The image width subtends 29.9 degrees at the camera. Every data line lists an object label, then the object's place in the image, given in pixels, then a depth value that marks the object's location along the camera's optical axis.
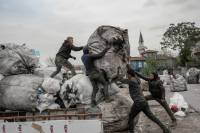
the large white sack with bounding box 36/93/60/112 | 6.51
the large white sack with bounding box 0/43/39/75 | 6.94
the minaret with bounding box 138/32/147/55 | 64.56
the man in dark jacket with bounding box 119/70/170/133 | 6.93
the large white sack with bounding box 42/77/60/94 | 6.73
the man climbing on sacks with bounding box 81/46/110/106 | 6.96
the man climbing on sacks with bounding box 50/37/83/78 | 7.74
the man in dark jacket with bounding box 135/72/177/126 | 8.13
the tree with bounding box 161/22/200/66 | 46.94
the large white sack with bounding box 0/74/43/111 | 6.38
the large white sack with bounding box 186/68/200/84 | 23.89
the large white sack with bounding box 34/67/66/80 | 7.75
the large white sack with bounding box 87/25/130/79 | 7.11
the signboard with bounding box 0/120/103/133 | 5.36
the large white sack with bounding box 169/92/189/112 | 9.41
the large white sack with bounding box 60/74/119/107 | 6.78
